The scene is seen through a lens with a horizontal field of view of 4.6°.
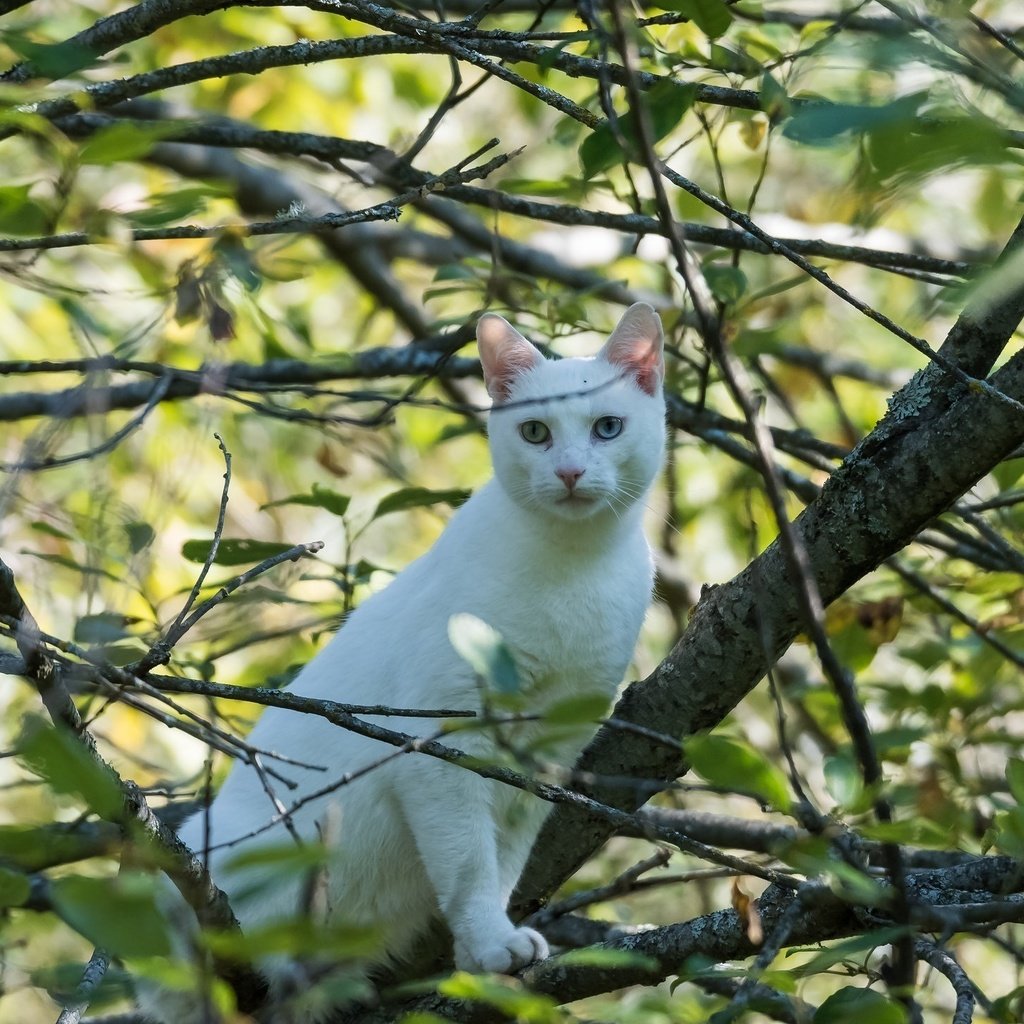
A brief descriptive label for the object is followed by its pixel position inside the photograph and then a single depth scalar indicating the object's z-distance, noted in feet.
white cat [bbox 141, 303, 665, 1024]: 21.98
